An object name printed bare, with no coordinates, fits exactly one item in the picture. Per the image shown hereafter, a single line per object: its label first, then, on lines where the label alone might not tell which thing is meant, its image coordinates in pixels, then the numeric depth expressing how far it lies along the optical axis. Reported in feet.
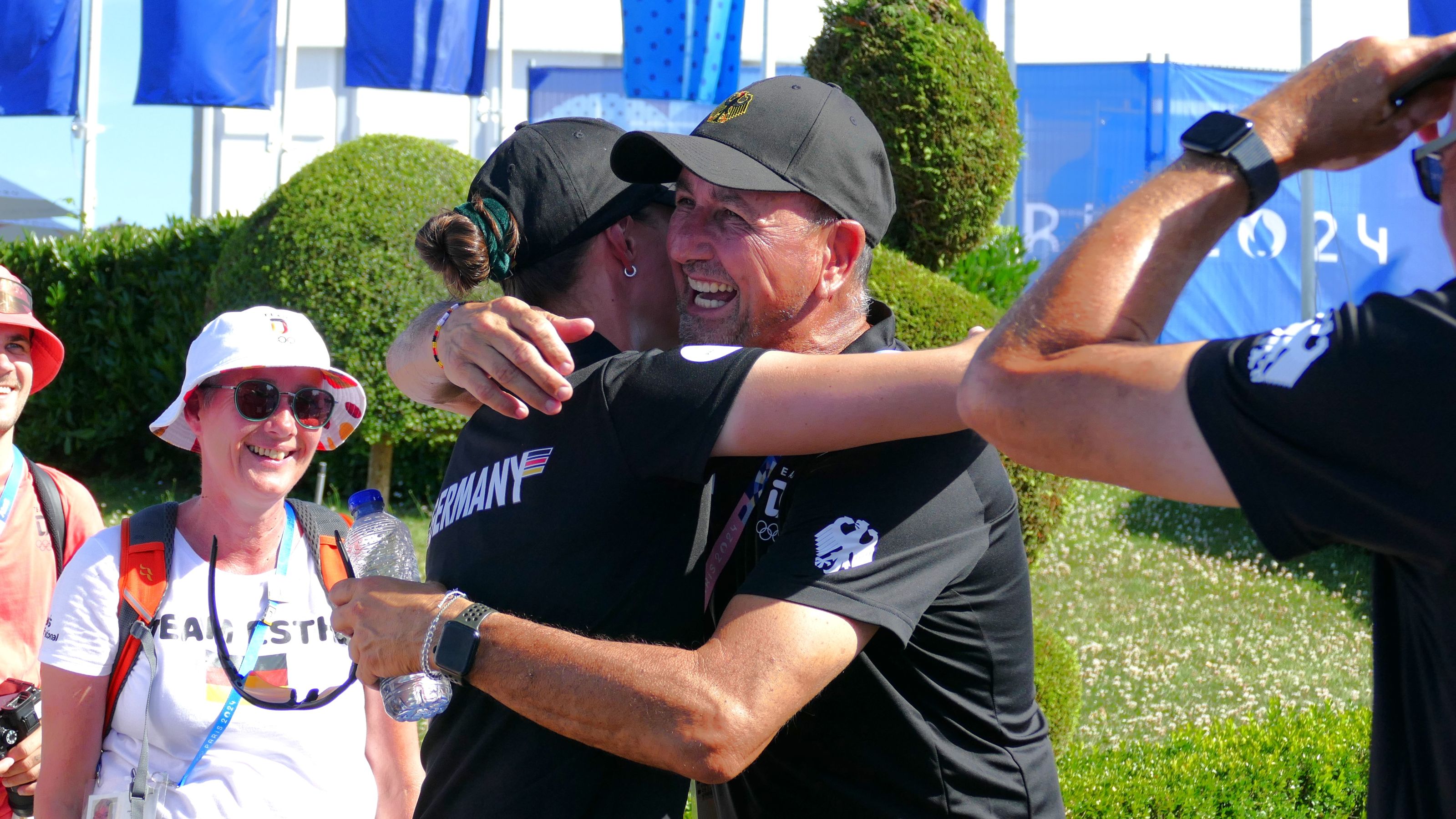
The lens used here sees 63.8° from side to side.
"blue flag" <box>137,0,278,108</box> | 45.42
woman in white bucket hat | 9.83
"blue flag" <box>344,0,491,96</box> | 45.93
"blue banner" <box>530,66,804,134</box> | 51.62
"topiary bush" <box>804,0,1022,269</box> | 21.40
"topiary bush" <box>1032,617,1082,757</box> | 16.97
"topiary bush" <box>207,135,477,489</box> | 31.30
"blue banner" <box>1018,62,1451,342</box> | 49.24
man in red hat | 12.12
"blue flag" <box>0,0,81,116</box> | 46.19
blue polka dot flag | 39.65
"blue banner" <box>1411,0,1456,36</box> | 30.22
